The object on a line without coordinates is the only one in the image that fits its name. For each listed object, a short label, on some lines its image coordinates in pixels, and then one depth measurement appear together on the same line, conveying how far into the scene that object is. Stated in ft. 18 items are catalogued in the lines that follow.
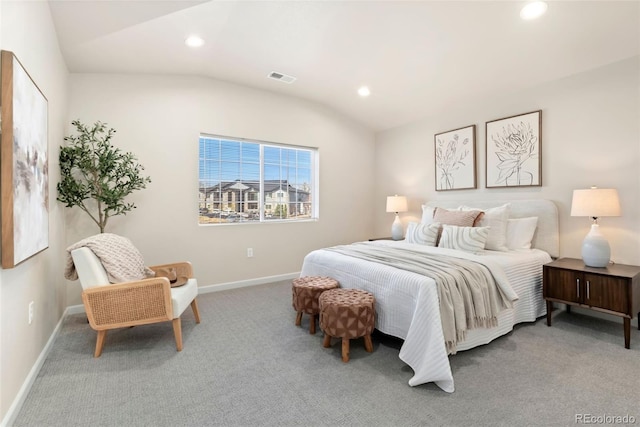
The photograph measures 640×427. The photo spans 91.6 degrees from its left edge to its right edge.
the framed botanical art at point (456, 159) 13.34
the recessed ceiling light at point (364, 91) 13.71
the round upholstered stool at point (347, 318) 7.25
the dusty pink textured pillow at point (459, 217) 11.37
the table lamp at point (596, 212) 8.80
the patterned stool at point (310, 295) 8.82
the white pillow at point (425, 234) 11.69
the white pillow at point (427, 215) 13.30
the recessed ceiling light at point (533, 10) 8.03
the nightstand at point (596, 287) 7.87
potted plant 9.64
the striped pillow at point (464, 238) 10.35
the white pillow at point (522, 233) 10.89
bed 6.44
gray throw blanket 6.86
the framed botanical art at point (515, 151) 11.31
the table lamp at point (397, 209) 15.39
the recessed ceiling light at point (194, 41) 9.80
